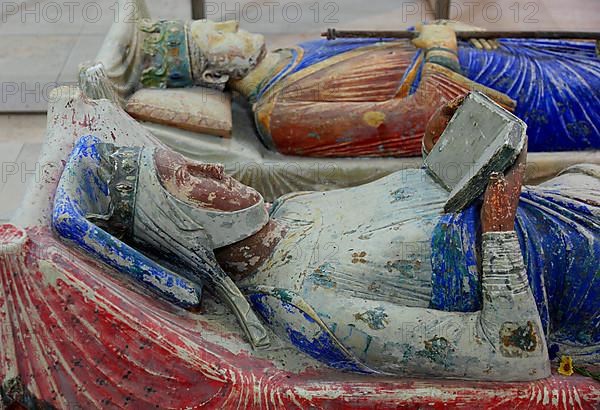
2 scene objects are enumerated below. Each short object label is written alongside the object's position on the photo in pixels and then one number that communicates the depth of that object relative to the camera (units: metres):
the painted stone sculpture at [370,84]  3.55
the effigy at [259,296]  2.18
